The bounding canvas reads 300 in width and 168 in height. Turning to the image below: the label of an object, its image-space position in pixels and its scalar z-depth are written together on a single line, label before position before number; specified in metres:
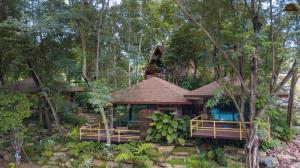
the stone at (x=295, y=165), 8.85
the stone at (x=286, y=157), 9.16
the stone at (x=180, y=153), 9.45
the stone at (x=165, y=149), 9.61
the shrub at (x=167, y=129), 9.80
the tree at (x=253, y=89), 7.43
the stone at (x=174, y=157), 9.34
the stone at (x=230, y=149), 9.27
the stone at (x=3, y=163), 10.88
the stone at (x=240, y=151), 9.12
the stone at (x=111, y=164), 9.68
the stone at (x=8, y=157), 11.06
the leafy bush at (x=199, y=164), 8.62
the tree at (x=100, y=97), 9.79
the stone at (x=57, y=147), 11.03
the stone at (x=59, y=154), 10.57
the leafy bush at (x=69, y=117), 14.13
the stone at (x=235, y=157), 8.96
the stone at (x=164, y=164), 9.06
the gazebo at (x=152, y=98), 10.37
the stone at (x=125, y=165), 9.55
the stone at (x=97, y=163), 9.83
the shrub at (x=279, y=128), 9.87
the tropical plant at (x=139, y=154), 9.21
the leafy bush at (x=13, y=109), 9.88
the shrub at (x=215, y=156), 8.79
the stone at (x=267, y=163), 8.61
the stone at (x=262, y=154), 8.98
